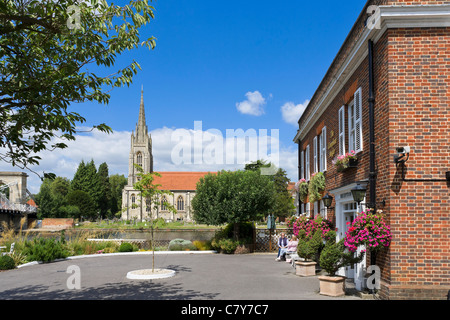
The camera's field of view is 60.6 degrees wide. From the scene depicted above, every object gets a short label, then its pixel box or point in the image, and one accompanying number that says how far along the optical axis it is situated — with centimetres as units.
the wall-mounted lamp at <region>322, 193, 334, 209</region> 1432
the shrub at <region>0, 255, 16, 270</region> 1528
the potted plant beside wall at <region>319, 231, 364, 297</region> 990
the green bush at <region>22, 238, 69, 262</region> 1753
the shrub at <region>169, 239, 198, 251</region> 2403
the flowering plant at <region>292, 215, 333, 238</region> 1445
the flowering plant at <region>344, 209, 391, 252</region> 881
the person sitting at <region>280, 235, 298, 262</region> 1747
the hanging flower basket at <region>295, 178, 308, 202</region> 1930
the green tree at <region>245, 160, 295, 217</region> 6681
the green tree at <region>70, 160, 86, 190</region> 9356
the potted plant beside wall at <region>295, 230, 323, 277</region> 1349
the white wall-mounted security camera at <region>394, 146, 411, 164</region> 866
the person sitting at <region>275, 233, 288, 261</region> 1878
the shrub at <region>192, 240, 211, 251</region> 2456
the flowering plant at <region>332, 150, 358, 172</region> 1156
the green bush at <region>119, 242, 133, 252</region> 2258
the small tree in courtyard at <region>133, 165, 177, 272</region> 1435
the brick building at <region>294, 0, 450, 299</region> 870
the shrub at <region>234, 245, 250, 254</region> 2264
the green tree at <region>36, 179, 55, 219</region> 7662
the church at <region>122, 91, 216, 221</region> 10075
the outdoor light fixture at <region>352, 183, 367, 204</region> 996
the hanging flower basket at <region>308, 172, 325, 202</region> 1608
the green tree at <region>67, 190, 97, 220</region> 8617
